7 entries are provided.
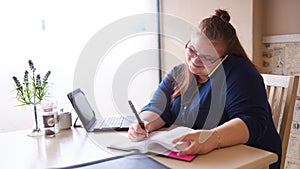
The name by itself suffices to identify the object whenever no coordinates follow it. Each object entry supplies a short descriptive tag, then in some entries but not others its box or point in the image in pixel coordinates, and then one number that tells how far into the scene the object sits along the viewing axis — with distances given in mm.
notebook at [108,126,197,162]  884
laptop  1239
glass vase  1243
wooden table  830
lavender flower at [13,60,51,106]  1227
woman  980
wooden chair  1275
